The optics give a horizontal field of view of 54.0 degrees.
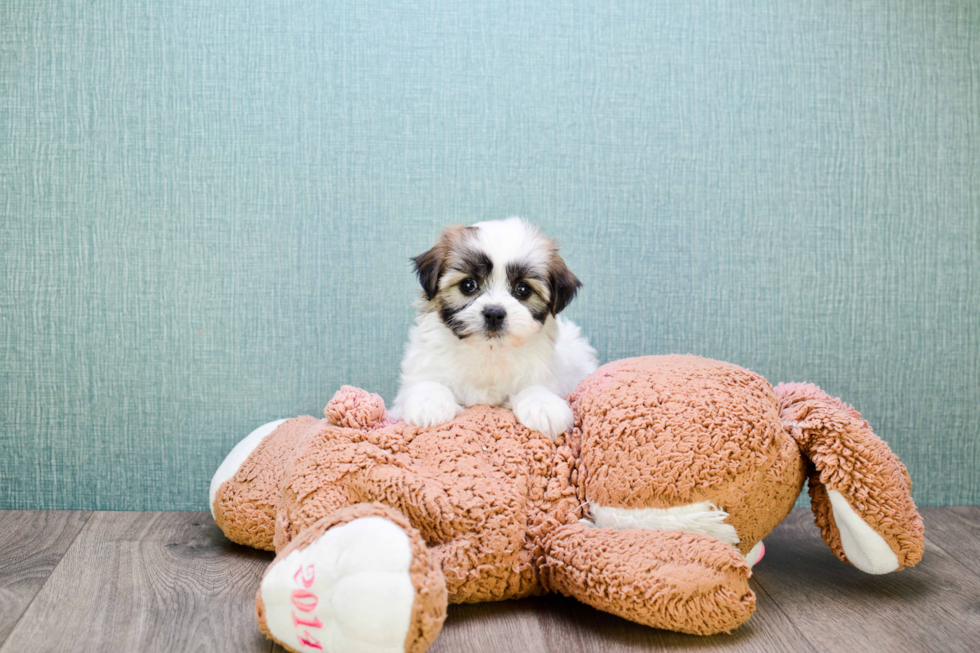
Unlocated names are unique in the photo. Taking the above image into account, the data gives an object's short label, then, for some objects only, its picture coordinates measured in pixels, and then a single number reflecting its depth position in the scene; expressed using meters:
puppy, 0.68
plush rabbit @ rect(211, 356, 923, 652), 0.58
